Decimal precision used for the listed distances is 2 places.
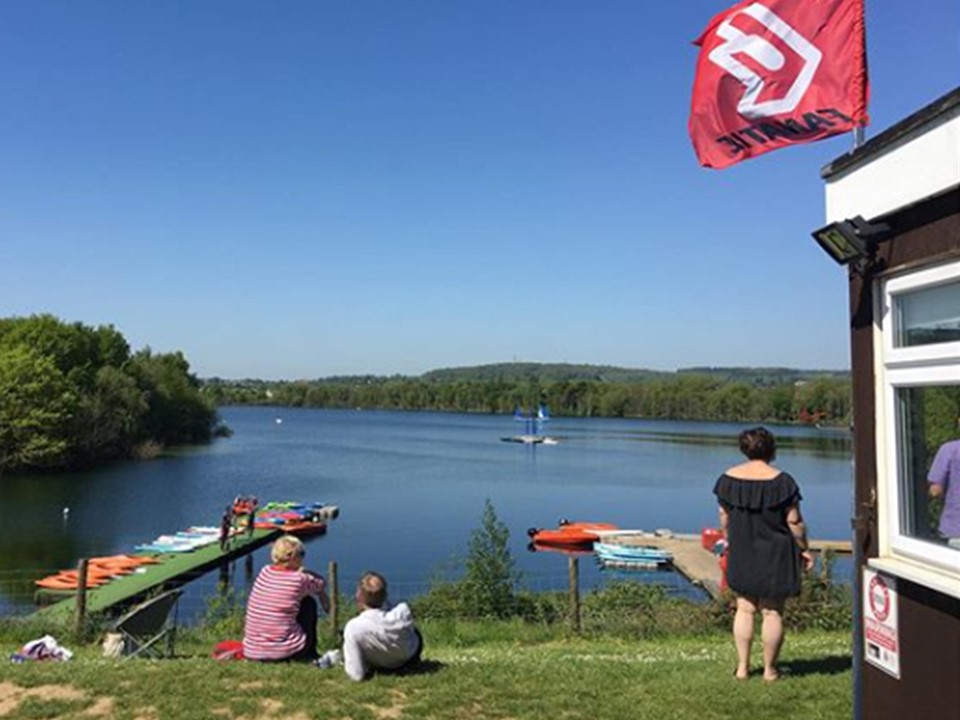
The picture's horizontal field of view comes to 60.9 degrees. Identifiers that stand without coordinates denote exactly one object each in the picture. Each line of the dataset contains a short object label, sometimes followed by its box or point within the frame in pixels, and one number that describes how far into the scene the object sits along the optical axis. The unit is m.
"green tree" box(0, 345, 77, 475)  51.06
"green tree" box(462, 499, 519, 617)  13.41
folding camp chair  7.06
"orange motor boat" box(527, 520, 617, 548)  30.53
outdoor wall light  4.12
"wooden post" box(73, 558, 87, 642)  9.95
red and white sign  3.97
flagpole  4.78
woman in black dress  5.09
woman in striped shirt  5.96
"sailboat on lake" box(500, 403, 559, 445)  92.31
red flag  4.91
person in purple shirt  3.77
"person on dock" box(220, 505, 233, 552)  26.77
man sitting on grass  5.45
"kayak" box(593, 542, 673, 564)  26.88
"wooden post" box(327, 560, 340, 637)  10.48
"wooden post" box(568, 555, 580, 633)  10.18
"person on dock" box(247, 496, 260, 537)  30.55
